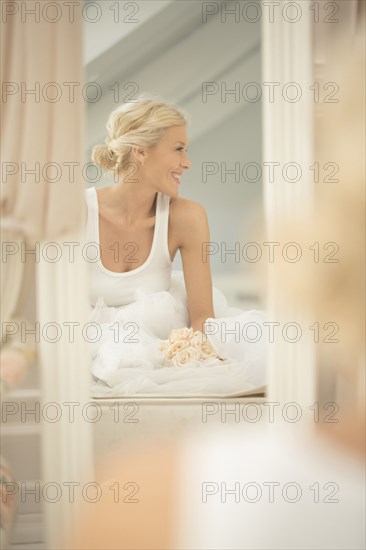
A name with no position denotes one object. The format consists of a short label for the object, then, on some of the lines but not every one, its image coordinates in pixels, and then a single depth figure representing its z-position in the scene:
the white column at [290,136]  3.90
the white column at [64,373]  3.86
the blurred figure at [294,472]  1.06
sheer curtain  3.89
